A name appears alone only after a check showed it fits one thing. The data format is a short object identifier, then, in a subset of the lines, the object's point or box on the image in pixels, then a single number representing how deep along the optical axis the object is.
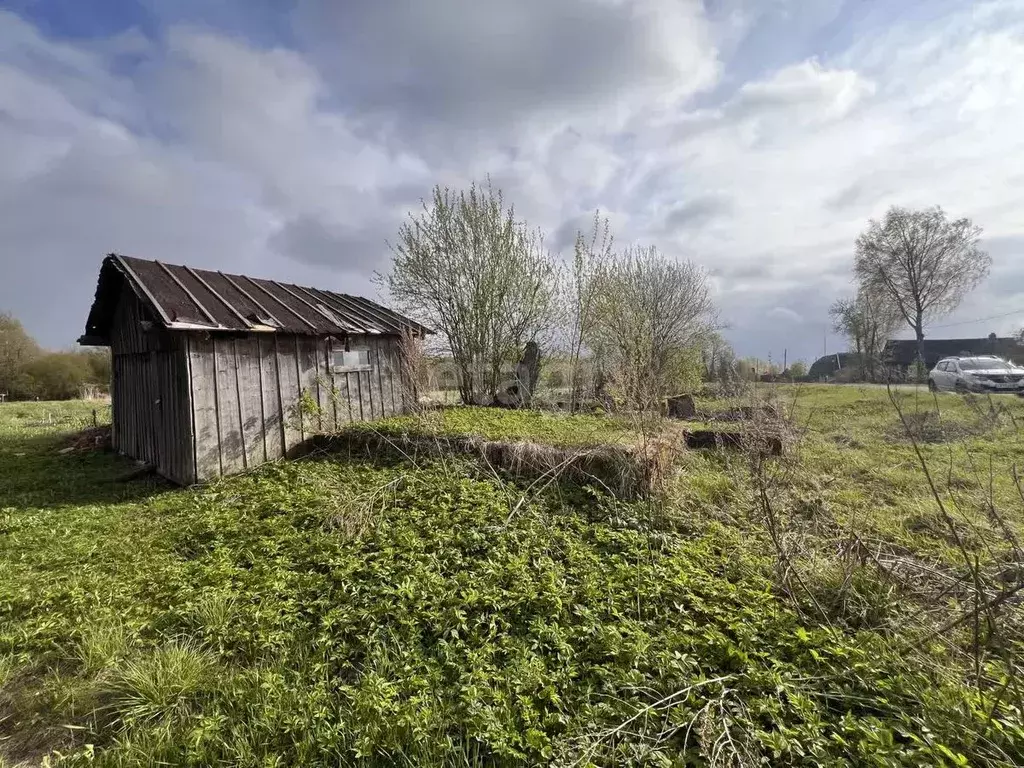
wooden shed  7.14
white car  15.32
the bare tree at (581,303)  13.35
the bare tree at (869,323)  28.12
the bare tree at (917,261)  27.27
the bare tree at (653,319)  13.45
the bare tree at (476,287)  12.83
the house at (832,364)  31.44
